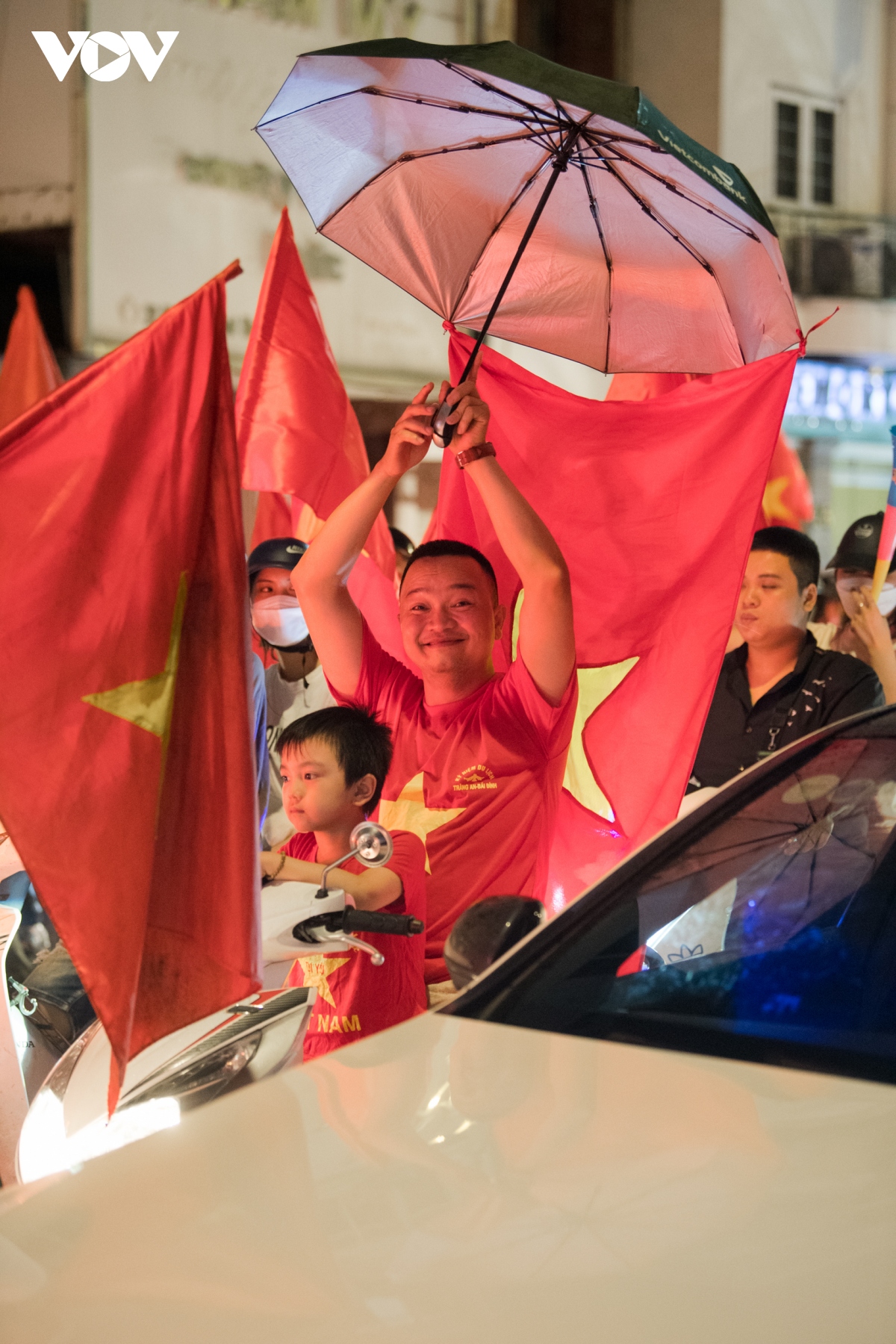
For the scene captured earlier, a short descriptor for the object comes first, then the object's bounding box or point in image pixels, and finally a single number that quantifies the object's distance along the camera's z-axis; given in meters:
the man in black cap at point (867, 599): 4.91
